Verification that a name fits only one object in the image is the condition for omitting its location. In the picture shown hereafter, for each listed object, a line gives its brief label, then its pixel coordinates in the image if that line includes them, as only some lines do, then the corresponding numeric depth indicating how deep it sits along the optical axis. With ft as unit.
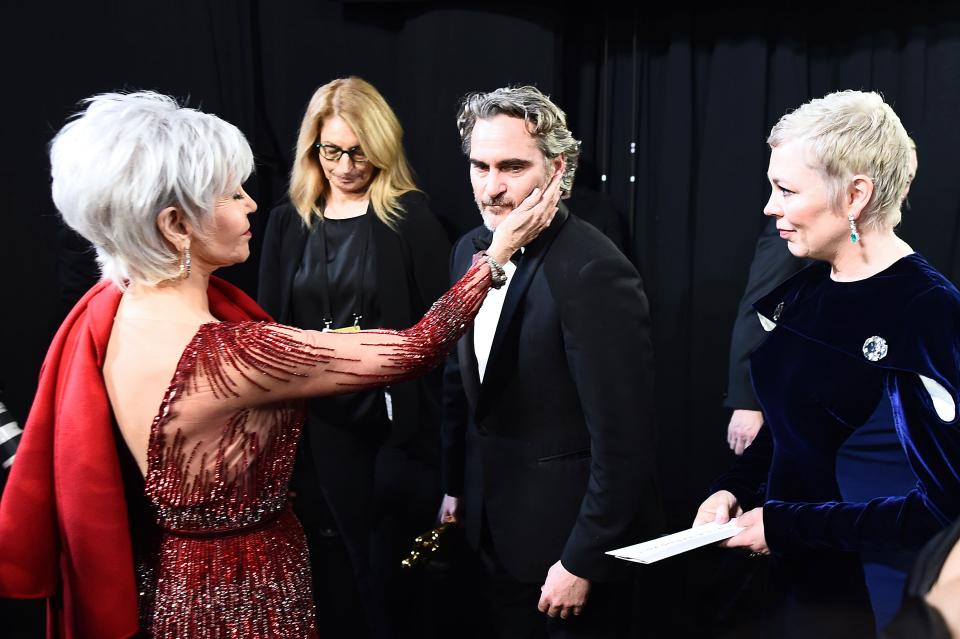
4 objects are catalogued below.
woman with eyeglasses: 9.67
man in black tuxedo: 6.09
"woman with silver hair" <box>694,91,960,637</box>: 4.81
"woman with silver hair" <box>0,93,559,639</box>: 4.95
